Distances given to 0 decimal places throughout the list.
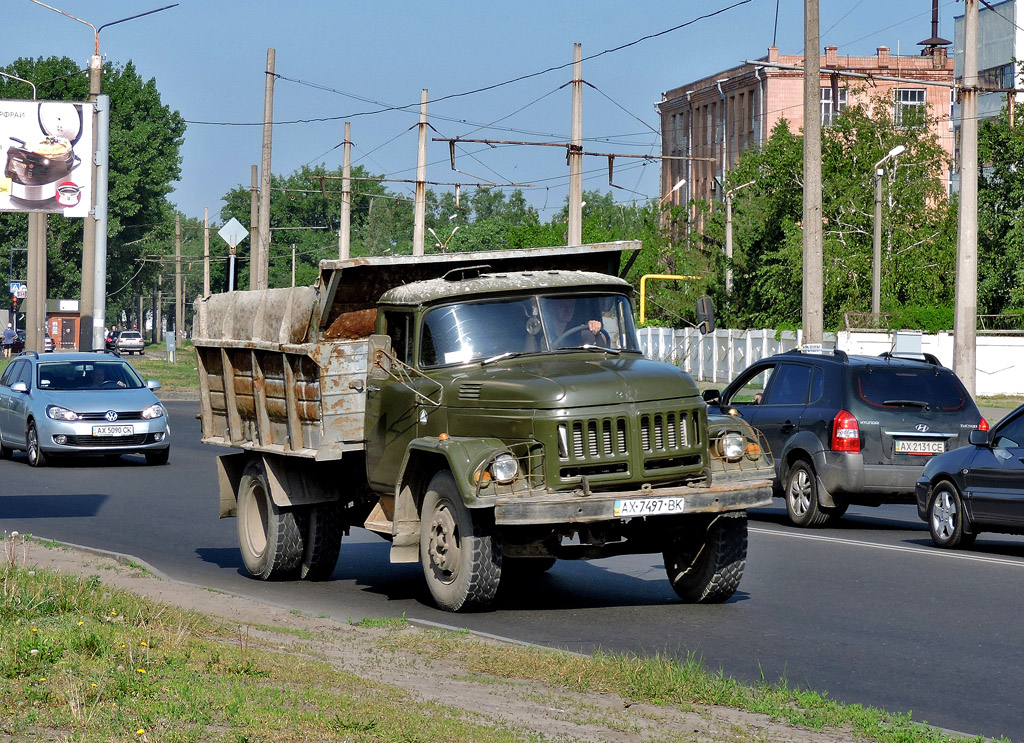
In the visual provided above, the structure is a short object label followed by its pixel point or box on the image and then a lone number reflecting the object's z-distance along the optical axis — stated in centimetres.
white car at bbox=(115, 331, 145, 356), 10694
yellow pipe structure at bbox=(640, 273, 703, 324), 5633
